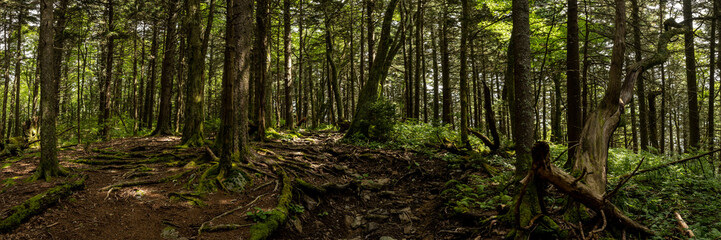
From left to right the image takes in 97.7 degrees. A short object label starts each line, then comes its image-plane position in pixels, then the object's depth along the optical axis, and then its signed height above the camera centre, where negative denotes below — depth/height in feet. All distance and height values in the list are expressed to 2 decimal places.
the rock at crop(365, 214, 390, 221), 22.58 -6.80
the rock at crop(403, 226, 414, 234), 20.21 -6.95
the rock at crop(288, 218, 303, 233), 19.49 -6.37
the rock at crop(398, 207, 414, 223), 21.94 -6.61
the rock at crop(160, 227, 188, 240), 15.69 -5.56
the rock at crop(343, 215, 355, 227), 21.85 -6.88
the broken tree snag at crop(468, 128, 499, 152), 33.63 -2.47
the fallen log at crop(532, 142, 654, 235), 13.09 -2.89
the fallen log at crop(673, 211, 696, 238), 12.75 -4.44
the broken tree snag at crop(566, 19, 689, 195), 15.15 -0.30
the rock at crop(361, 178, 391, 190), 27.50 -5.45
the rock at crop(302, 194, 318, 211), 22.42 -5.80
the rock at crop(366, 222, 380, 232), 21.04 -7.03
